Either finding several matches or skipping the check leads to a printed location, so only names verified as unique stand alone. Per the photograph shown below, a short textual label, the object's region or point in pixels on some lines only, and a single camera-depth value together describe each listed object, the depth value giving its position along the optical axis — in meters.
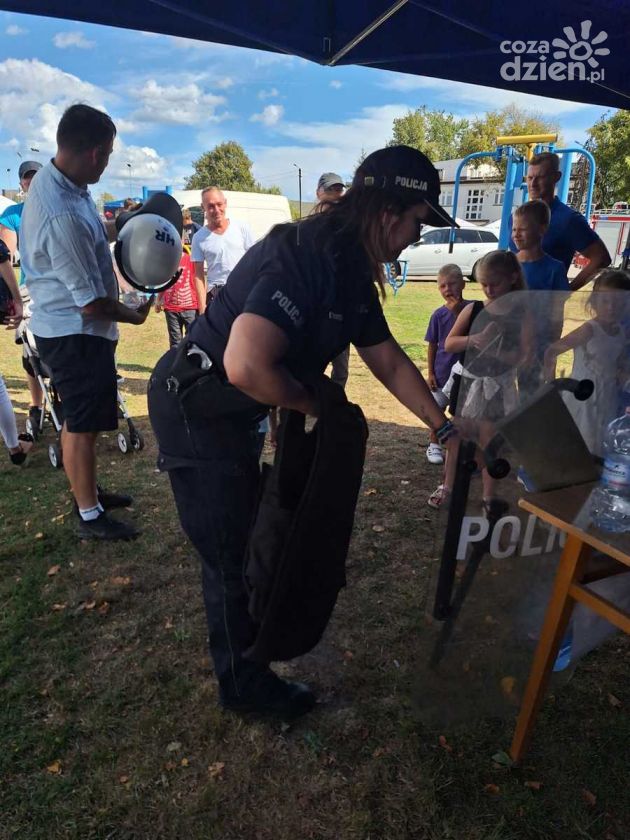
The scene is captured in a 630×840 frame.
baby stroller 4.11
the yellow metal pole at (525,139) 8.84
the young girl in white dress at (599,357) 1.74
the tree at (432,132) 42.41
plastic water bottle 1.50
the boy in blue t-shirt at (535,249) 3.22
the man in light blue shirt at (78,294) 2.61
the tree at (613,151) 24.06
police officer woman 1.41
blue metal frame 9.84
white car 16.77
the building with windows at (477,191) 39.66
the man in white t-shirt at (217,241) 4.71
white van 19.67
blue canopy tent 2.92
